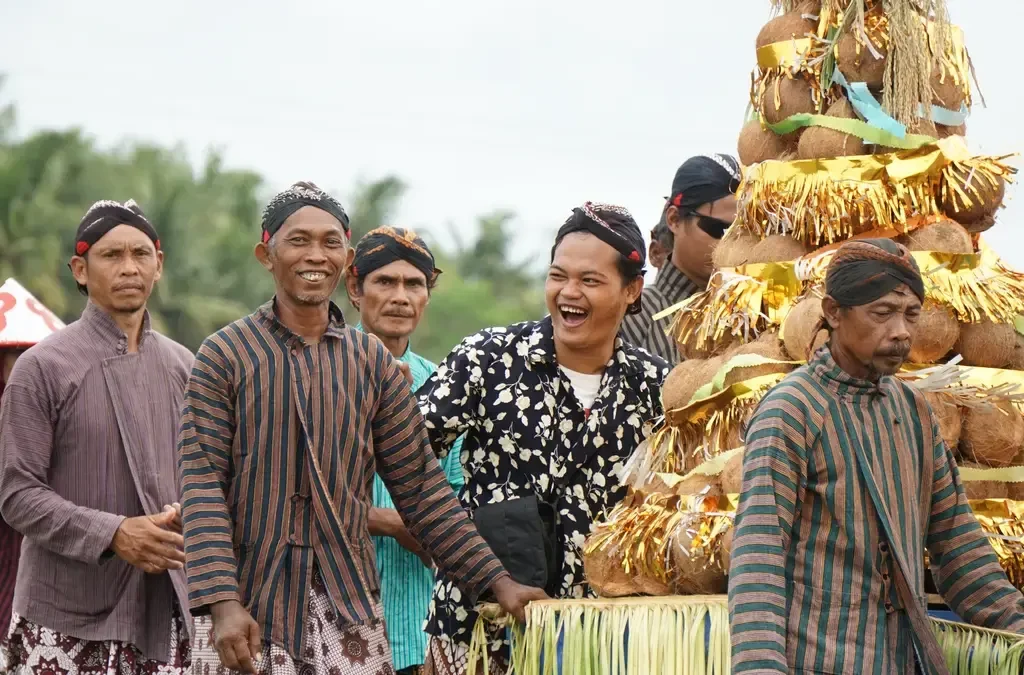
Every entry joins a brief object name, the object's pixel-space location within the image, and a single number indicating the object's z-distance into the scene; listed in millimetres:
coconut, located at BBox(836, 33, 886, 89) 9430
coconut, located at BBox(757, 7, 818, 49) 9716
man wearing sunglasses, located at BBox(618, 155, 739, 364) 12651
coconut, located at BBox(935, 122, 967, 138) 9599
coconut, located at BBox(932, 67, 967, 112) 9459
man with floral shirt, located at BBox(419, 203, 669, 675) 9833
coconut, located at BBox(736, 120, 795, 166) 9797
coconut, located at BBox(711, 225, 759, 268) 9581
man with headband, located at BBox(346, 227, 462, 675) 12108
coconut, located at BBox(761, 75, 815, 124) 9569
